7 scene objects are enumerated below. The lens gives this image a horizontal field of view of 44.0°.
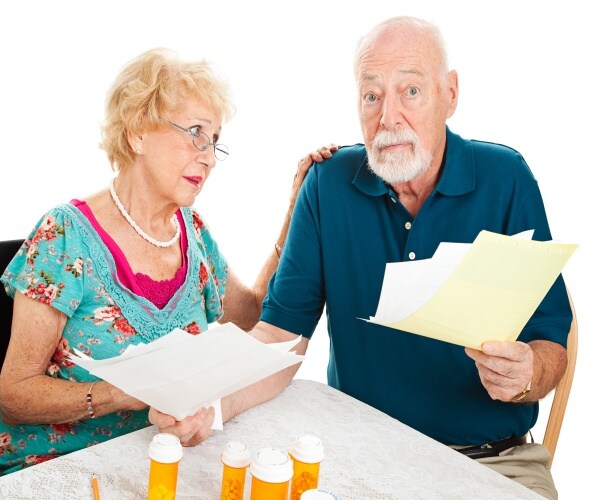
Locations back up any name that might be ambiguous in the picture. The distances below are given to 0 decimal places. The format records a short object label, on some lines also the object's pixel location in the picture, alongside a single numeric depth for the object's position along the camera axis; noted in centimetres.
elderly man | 171
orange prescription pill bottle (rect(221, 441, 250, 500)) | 105
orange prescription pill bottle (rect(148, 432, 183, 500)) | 102
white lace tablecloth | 115
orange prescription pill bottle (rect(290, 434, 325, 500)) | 106
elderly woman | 153
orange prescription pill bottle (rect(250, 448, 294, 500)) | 98
